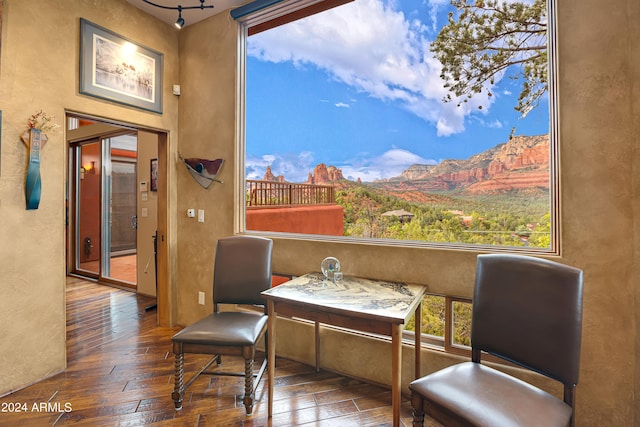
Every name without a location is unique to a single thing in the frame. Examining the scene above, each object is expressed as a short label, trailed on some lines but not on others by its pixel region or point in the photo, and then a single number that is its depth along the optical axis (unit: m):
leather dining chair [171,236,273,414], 1.93
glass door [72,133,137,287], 4.98
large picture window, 2.02
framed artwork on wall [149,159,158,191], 4.30
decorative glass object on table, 2.21
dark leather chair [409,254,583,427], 1.24
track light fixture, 2.61
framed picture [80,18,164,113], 2.54
